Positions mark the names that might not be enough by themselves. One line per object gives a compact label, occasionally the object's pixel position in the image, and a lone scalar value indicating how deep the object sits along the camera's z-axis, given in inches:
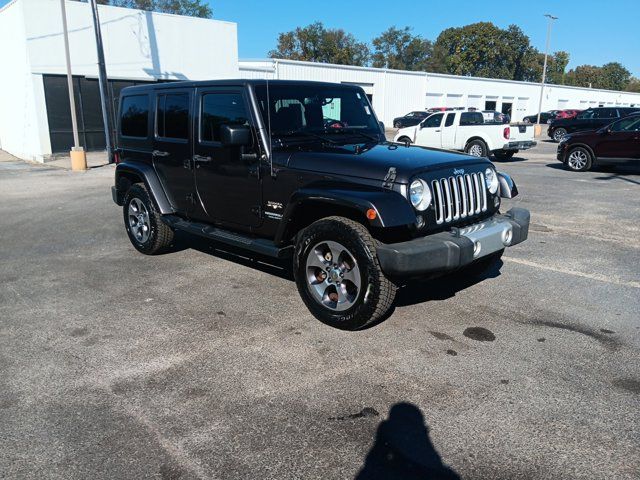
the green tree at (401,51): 3558.1
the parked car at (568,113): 1491.5
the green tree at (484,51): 3501.5
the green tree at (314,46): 2938.0
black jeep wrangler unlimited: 154.8
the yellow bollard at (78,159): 635.5
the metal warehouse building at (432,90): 1409.9
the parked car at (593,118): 882.8
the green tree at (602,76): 4517.7
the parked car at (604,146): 533.0
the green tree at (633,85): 4640.3
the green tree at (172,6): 2593.5
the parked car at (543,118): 1914.4
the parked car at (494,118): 690.2
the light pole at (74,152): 632.4
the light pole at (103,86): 653.9
